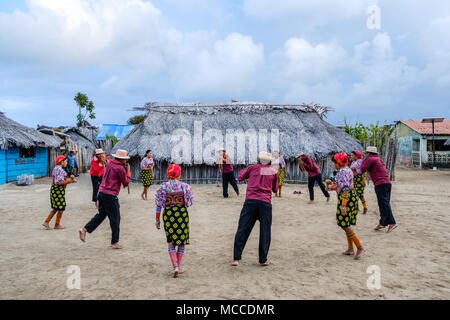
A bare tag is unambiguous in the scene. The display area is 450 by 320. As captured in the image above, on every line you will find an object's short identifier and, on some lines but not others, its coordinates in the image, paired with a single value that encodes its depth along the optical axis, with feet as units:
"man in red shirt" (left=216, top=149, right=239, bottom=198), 33.73
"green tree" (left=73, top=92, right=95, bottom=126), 103.83
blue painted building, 49.29
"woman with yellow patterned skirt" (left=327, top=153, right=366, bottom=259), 15.60
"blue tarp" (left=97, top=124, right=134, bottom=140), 92.72
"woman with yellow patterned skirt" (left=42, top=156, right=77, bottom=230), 20.94
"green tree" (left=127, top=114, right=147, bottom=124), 137.88
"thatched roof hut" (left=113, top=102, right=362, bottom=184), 50.42
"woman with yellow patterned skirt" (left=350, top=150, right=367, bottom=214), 25.64
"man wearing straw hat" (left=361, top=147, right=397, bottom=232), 20.66
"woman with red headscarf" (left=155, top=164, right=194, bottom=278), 13.83
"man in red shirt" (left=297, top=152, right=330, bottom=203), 30.53
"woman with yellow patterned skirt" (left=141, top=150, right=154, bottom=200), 34.19
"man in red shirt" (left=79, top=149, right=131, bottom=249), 17.56
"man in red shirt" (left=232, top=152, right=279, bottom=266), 14.84
